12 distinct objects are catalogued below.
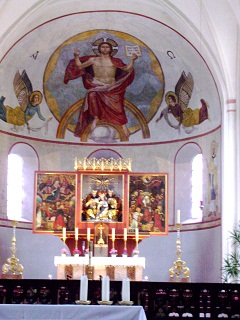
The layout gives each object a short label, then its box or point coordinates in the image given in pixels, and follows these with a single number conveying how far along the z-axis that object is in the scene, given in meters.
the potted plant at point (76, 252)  23.09
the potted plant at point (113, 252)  23.16
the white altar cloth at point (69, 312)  9.57
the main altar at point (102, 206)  24.20
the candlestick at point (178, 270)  22.56
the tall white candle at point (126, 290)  10.23
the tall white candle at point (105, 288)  10.24
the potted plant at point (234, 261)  21.11
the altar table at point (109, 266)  22.75
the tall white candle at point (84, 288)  10.34
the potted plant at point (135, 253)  23.22
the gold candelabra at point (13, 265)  23.36
